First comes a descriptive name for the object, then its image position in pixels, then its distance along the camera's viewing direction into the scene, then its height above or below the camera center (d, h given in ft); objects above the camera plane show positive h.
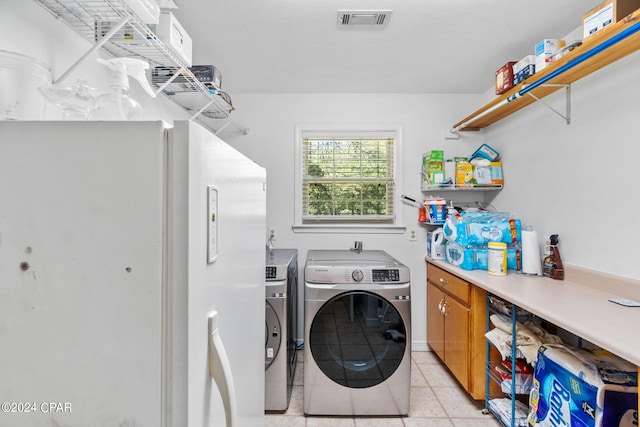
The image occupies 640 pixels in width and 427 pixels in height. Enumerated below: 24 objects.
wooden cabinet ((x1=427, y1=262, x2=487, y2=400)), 6.60 -2.71
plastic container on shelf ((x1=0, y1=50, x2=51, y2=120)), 2.56 +1.11
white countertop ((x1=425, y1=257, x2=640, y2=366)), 3.76 -1.46
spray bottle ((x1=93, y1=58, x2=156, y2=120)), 2.75 +1.03
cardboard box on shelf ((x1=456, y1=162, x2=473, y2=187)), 8.91 +1.16
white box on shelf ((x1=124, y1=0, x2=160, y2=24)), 3.47 +2.40
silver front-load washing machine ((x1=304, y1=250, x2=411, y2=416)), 6.44 -2.66
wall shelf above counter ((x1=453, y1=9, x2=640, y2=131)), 4.41 +2.65
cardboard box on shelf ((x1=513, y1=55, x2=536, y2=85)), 6.22 +3.02
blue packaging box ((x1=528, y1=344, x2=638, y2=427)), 3.88 -2.42
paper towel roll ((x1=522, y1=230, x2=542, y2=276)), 6.94 -0.95
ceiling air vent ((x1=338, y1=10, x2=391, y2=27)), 5.77 +3.81
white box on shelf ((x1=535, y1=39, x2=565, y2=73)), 5.79 +3.12
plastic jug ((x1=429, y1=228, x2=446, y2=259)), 8.82 -0.91
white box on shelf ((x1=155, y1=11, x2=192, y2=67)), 4.32 +2.63
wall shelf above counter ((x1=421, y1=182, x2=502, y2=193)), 8.83 +0.77
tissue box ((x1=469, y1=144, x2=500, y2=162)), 9.04 +1.81
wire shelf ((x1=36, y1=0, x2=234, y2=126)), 3.56 +2.46
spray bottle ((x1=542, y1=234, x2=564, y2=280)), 6.57 -1.06
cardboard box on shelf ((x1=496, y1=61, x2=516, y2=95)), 6.80 +3.05
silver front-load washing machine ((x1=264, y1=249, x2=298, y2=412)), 6.59 -2.64
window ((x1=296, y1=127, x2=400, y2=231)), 9.91 +1.13
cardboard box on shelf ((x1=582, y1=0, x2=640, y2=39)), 4.46 +3.01
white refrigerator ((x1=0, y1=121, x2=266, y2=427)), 1.99 -0.38
